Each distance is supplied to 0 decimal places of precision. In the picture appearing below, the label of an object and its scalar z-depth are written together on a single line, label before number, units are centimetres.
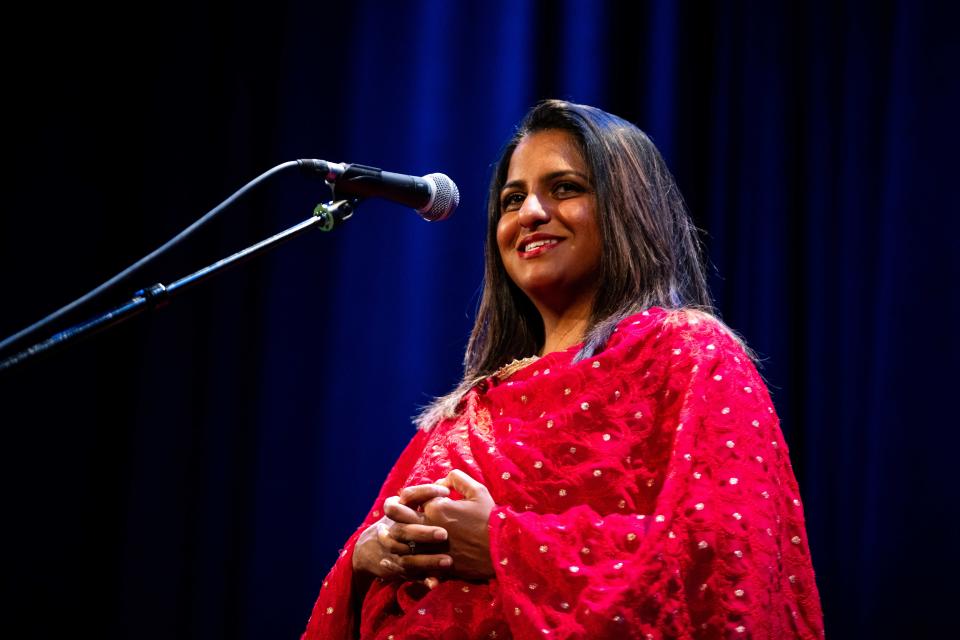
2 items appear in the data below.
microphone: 327
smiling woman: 311
